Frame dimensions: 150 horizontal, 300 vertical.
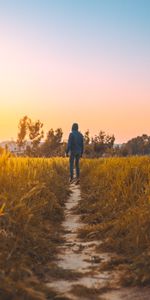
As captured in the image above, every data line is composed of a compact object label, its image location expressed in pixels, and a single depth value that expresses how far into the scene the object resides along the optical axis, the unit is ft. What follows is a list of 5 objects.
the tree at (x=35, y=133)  311.27
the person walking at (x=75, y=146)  65.40
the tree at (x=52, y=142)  339.22
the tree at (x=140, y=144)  324.39
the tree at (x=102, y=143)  238.68
